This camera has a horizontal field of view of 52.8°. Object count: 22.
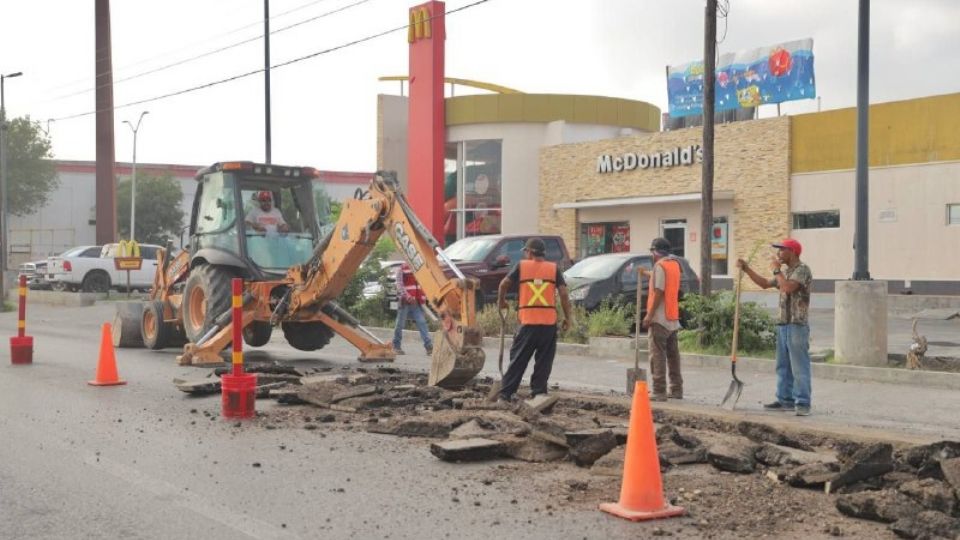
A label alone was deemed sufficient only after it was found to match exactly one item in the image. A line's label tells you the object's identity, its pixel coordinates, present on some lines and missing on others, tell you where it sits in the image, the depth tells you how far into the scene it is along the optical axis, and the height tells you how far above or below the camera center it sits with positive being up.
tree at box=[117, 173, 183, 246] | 74.81 +3.20
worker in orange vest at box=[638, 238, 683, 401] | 10.88 -0.78
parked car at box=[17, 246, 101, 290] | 35.41 -0.87
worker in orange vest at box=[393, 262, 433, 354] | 16.34 -0.86
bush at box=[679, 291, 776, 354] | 14.08 -1.06
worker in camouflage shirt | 9.80 -0.67
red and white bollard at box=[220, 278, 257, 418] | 9.43 -1.39
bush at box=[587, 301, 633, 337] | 16.19 -1.19
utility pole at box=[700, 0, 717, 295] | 16.31 +2.32
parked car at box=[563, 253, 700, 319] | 18.08 -0.51
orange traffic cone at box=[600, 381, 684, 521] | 5.79 -1.33
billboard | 32.47 +6.17
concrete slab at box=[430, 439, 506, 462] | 7.42 -1.54
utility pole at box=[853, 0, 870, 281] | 12.71 +1.44
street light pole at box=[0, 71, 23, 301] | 36.44 +2.31
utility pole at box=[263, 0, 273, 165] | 27.42 +5.44
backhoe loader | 12.84 -0.18
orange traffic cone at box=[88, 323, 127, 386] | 12.02 -1.47
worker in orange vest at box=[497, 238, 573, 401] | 9.95 -0.69
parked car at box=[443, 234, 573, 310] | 20.22 -0.08
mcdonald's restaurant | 25.80 +1.92
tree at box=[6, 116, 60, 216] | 66.59 +5.73
